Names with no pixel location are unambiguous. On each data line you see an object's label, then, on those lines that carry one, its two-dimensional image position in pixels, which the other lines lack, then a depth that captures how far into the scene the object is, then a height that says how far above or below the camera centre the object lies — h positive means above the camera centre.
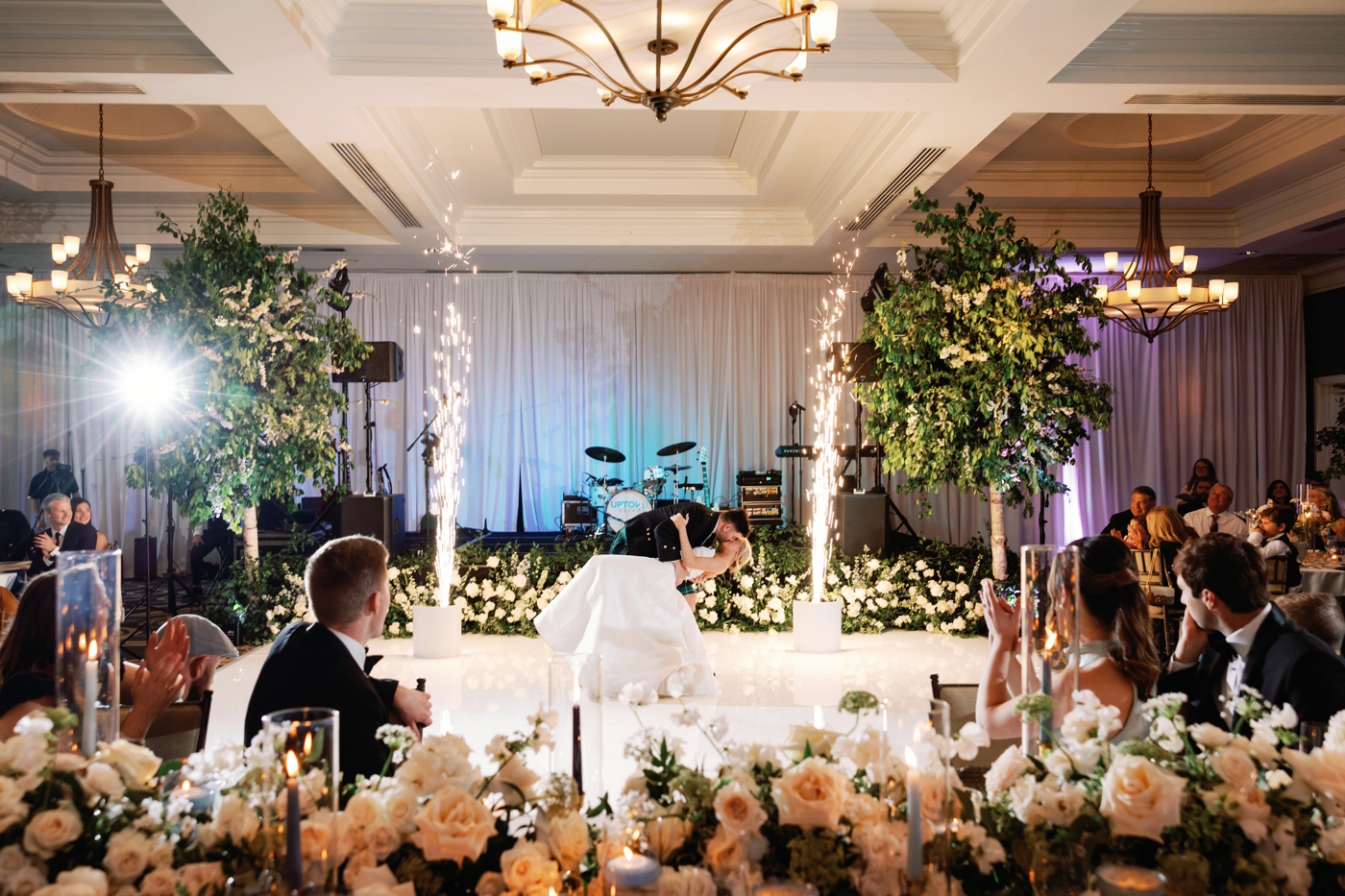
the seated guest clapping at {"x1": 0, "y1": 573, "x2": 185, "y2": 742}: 2.21 -0.46
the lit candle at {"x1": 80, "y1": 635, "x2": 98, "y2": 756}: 1.69 -0.43
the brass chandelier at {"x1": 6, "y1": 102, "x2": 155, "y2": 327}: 7.18 +1.38
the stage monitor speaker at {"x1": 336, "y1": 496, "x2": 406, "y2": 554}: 8.65 -0.49
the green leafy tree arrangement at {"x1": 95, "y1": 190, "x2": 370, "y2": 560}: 6.63 +0.63
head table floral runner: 1.43 -0.55
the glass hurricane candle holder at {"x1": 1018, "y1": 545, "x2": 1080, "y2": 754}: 1.83 -0.30
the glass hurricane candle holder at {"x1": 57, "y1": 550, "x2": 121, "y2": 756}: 1.66 -0.30
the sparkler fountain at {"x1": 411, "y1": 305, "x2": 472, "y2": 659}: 6.90 -0.33
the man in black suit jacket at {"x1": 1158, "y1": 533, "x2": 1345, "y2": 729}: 2.41 -0.49
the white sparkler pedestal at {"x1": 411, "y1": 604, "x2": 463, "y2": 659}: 6.89 -1.19
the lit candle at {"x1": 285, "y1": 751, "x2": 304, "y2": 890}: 1.34 -0.51
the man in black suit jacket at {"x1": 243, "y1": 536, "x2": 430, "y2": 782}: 2.32 -0.49
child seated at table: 6.35 -0.51
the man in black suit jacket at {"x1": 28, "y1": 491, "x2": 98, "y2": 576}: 7.72 -0.56
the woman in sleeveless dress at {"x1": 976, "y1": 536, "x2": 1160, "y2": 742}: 2.48 -0.48
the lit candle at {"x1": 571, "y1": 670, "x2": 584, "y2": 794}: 1.66 -0.51
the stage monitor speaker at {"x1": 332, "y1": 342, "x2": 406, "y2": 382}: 9.70 +0.93
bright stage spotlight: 6.59 +0.51
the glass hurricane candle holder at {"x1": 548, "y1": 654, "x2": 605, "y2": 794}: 1.64 -0.42
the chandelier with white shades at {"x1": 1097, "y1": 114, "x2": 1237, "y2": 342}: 7.80 +1.36
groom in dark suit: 6.22 -0.44
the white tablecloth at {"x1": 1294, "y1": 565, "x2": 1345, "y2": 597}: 6.25 -0.77
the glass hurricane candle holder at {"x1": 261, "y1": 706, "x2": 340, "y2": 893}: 1.37 -0.47
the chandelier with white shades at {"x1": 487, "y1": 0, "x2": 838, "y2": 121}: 4.04 +1.94
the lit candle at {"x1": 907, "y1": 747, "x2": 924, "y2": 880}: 1.36 -0.51
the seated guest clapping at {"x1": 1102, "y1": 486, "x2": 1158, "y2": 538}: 8.60 -0.37
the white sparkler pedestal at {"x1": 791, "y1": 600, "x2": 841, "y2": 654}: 7.12 -1.19
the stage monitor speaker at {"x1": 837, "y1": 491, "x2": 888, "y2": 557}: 9.08 -0.58
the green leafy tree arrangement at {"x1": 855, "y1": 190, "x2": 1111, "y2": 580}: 6.91 +0.69
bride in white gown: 5.98 -0.98
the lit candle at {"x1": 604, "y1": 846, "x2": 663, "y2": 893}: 1.43 -0.59
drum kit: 11.14 -0.37
